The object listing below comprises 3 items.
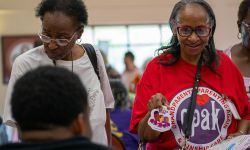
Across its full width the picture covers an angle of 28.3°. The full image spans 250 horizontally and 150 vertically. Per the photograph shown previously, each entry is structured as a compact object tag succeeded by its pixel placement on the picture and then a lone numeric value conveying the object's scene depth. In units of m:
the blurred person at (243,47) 2.73
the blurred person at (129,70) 9.39
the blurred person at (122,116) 3.96
